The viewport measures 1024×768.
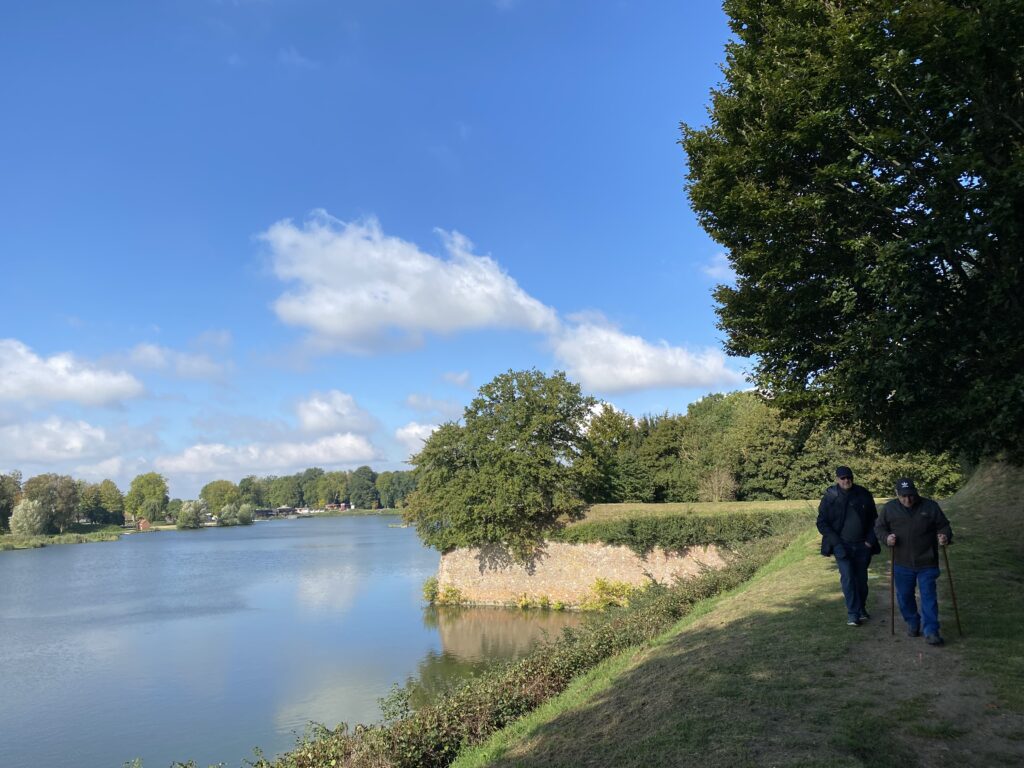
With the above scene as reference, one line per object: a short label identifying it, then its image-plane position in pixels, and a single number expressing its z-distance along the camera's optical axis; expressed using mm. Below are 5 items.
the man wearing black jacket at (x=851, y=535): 7047
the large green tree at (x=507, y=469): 28359
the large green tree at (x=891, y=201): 7199
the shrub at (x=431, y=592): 30391
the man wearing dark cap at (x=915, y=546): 6094
